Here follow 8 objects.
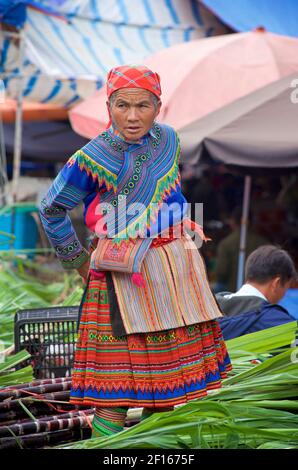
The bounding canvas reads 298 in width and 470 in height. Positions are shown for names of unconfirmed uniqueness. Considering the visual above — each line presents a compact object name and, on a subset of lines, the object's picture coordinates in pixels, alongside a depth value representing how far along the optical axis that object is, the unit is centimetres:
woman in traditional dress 586
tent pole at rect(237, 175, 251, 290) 1542
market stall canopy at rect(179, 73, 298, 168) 1131
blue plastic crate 1425
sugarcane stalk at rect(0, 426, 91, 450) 640
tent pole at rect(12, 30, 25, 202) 1584
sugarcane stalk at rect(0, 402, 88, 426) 690
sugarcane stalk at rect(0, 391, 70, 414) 691
